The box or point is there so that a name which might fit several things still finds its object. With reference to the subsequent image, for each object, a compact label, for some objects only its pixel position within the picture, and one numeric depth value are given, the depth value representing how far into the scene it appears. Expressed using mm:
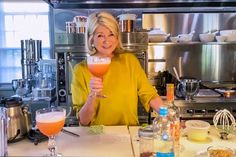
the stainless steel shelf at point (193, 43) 3878
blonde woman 1983
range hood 3837
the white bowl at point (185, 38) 3895
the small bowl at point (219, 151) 1376
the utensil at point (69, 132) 1747
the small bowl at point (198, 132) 1651
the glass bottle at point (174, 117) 1469
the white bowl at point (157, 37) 3885
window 4805
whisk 1717
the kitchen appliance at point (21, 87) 3867
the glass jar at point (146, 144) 1390
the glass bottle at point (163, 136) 1251
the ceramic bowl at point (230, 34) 3846
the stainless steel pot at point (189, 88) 3282
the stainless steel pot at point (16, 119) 1633
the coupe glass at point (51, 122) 1417
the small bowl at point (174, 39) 3910
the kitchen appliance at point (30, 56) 4074
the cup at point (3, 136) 1403
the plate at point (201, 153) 1428
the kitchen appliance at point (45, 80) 3734
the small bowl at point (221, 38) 3869
